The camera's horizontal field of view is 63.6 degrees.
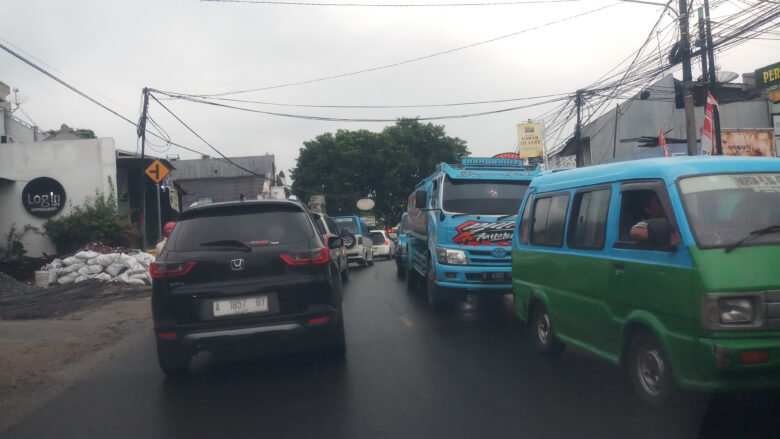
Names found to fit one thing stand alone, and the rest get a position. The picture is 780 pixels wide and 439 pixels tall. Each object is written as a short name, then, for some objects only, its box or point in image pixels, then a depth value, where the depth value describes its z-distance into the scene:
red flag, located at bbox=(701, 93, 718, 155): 12.34
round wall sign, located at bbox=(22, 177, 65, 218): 20.80
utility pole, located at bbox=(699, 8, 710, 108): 13.68
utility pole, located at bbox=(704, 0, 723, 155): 13.58
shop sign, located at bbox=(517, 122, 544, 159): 26.00
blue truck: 9.31
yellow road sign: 15.95
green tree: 45.84
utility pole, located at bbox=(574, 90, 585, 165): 20.67
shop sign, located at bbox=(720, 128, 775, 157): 23.03
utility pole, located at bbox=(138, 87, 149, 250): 19.08
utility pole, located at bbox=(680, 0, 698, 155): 13.64
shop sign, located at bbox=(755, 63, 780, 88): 19.06
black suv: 5.80
